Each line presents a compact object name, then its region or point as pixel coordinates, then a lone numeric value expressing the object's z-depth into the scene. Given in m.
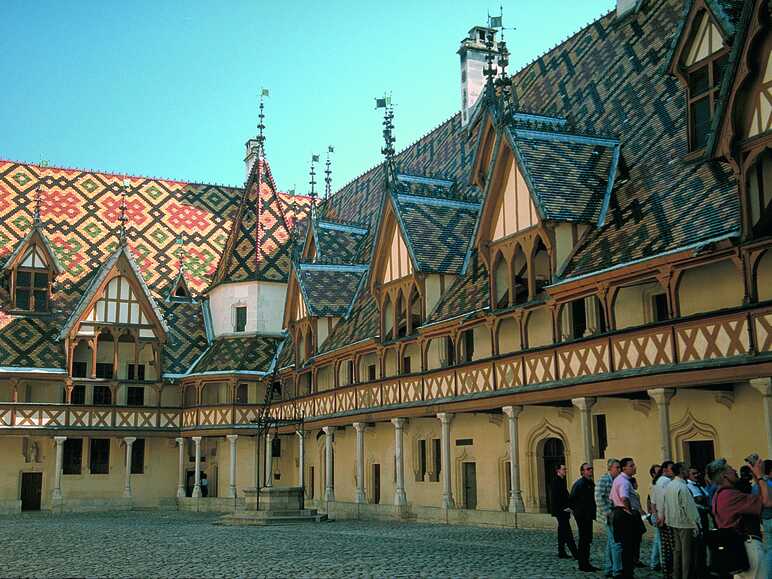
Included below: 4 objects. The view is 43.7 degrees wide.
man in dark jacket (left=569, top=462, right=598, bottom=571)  13.09
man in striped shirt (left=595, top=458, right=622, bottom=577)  12.15
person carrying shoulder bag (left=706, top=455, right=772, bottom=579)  9.99
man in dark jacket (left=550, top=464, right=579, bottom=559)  14.40
